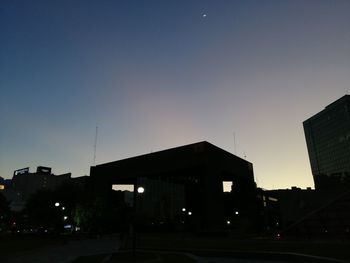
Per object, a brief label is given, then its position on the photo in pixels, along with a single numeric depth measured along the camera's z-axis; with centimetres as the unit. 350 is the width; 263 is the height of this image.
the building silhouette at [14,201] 17504
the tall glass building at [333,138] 16825
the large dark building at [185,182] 7169
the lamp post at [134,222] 2208
